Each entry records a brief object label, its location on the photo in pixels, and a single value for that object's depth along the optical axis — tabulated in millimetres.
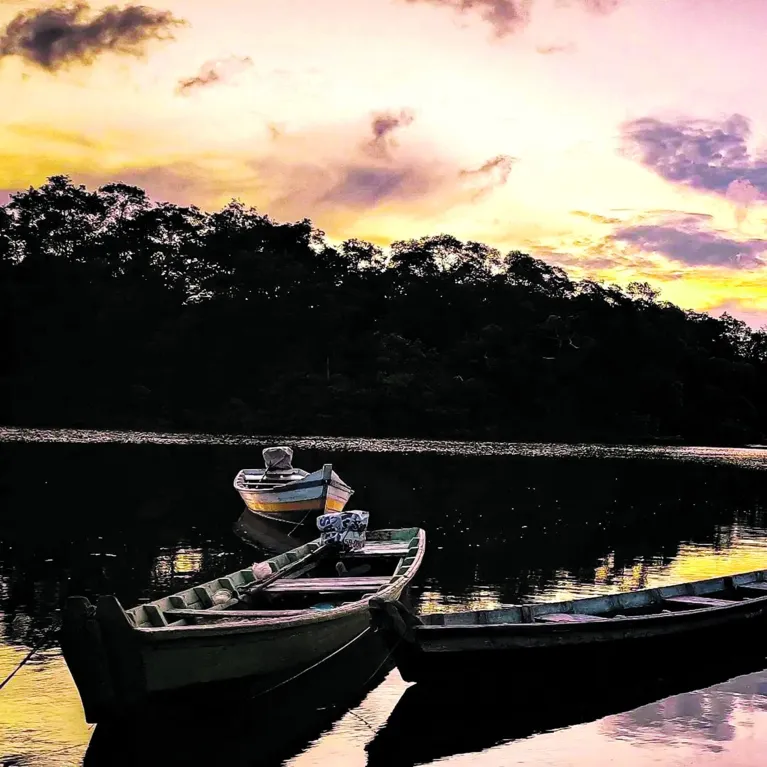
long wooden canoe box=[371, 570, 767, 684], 11883
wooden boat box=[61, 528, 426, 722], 10562
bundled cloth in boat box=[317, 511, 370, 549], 18344
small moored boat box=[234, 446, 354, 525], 26406
